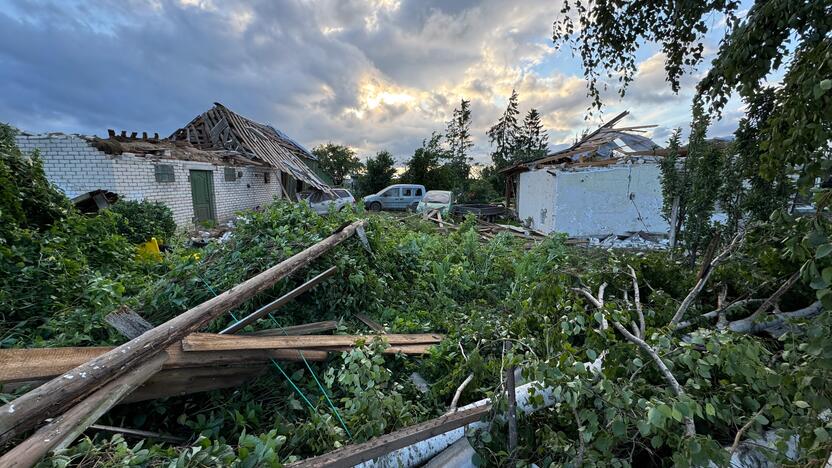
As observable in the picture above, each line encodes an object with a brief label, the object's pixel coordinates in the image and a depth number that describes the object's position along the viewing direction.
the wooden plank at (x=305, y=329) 2.88
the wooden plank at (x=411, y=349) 2.99
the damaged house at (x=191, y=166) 8.84
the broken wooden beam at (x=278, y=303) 2.77
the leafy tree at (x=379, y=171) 27.77
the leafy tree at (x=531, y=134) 35.69
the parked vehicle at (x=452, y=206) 16.14
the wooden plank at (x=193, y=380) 2.06
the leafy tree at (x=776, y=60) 1.36
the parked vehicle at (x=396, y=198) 19.61
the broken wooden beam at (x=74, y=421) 1.32
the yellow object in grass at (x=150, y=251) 5.27
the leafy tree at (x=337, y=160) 39.50
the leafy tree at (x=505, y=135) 34.54
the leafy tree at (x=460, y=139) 32.12
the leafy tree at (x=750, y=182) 3.64
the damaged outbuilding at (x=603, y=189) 10.63
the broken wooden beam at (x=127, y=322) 2.29
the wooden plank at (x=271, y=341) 2.21
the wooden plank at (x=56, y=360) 1.72
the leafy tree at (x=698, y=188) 5.13
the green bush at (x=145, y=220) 7.25
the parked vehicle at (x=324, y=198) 15.81
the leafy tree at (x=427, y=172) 28.38
